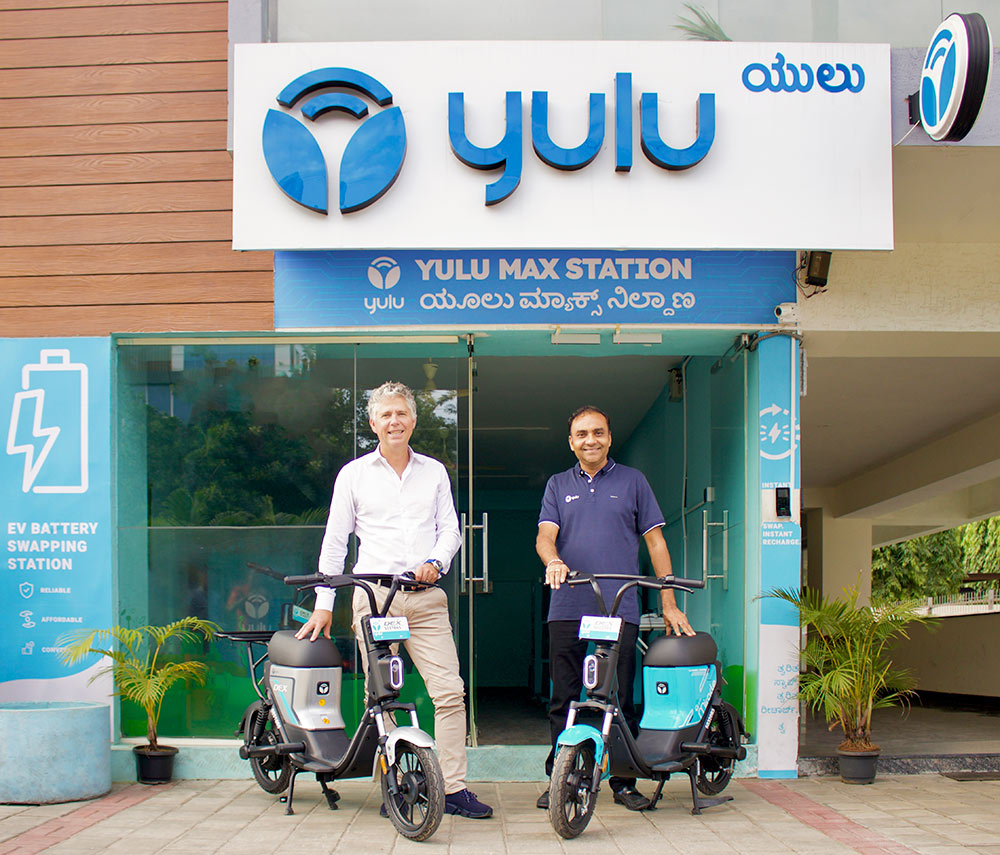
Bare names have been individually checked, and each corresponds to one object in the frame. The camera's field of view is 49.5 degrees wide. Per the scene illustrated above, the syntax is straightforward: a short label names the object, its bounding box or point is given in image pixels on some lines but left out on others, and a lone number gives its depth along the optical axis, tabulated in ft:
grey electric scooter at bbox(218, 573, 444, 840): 14.10
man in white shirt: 15.75
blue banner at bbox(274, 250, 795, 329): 19.69
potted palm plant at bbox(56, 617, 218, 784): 18.76
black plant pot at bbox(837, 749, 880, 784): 18.79
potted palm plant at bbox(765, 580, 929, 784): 18.63
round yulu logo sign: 15.46
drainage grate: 19.88
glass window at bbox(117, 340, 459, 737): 19.83
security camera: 19.85
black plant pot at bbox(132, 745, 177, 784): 18.78
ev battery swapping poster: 19.30
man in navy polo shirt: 16.25
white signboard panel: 18.01
